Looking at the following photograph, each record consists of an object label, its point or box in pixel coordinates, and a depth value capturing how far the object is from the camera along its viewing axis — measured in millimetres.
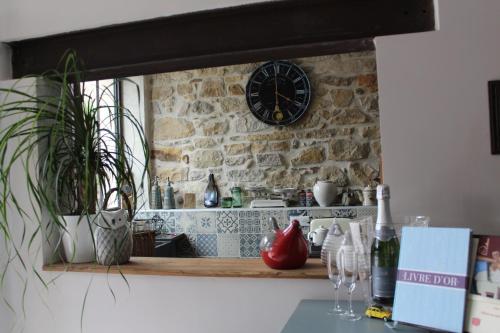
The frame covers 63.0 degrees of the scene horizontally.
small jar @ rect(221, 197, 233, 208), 3861
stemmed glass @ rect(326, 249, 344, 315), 1183
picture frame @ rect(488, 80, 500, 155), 1271
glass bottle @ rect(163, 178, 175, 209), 3978
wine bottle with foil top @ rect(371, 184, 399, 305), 1122
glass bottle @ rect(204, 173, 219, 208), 3916
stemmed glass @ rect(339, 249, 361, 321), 1155
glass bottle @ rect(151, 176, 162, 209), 4000
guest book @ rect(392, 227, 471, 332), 932
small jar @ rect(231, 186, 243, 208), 3877
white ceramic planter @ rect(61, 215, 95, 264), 1695
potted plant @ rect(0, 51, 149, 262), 1519
